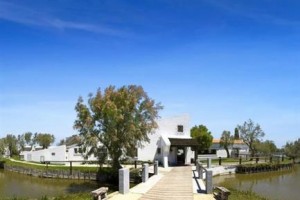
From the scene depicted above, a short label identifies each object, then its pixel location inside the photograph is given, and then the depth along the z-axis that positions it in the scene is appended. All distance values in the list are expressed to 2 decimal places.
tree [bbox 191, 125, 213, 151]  70.31
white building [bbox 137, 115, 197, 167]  43.62
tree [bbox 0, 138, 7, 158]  72.14
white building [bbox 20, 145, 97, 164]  61.31
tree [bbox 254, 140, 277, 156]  80.47
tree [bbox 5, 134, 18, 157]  99.47
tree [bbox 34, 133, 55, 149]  106.44
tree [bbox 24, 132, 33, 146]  112.90
